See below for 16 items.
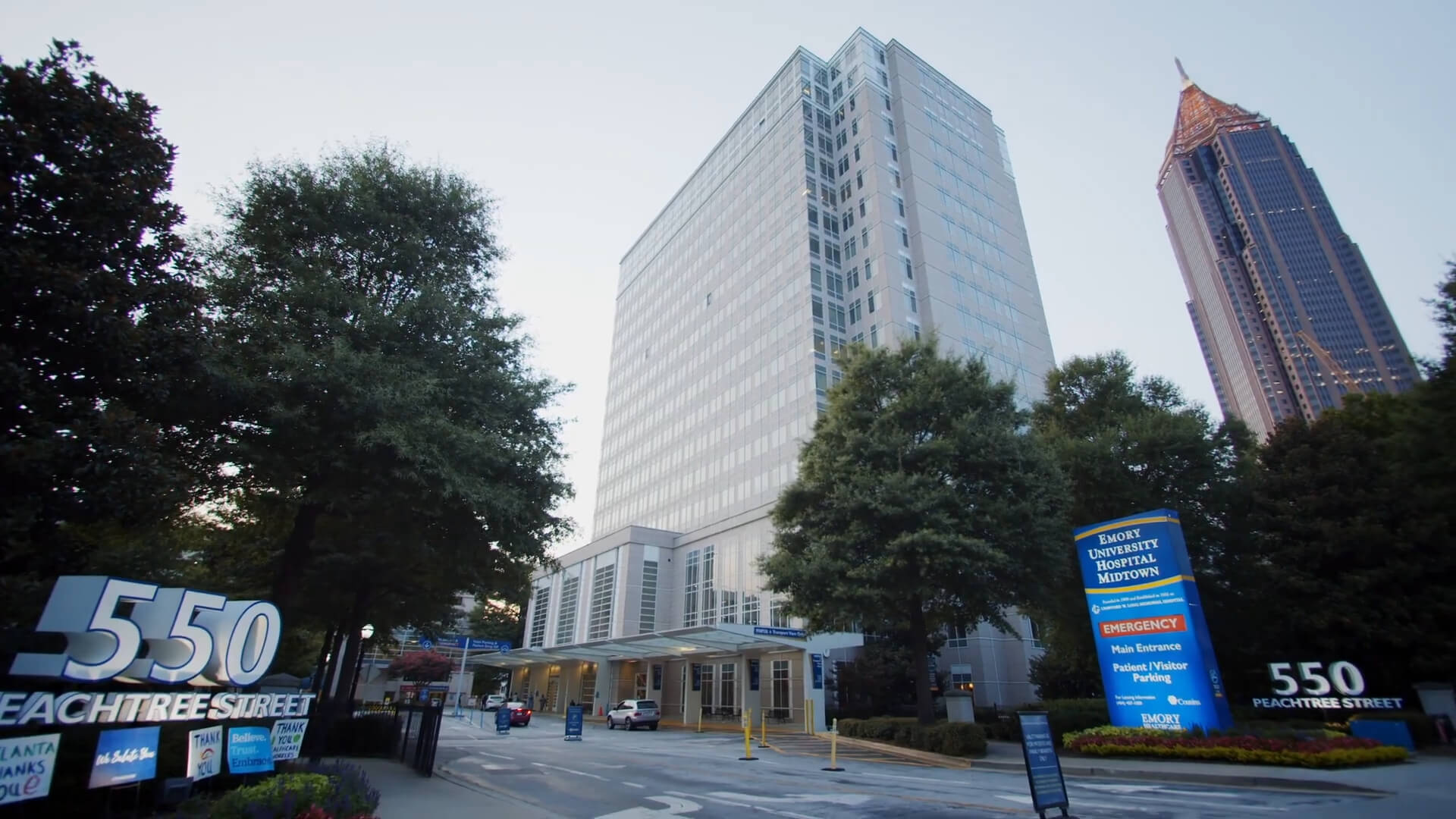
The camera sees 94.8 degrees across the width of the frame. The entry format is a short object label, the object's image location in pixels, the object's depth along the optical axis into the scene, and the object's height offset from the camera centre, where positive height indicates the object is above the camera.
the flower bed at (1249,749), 15.11 -0.79
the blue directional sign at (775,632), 35.50 +3.71
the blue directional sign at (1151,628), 18.31 +2.23
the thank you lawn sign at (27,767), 6.66 -0.65
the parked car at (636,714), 39.75 -0.51
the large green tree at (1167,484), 28.47 +9.05
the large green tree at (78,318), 8.23 +4.64
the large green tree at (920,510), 22.52 +6.43
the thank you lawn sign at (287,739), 10.46 -0.56
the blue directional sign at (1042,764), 9.70 -0.74
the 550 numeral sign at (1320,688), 21.67 +0.85
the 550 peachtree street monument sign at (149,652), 7.20 +0.53
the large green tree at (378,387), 14.27 +6.54
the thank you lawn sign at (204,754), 8.84 -0.68
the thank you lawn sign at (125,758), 7.82 -0.66
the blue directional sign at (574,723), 29.94 -0.79
